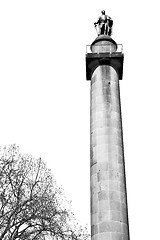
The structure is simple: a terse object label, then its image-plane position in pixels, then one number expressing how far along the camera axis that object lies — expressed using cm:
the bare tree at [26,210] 2333
